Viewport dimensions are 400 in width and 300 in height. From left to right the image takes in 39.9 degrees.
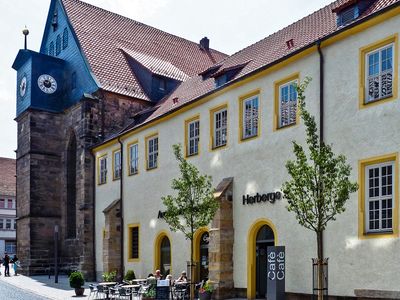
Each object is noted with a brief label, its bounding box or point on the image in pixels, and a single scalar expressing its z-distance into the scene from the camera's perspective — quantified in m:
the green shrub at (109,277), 24.81
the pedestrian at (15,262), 37.34
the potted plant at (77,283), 22.67
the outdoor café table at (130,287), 19.65
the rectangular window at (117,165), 29.88
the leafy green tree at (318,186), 12.66
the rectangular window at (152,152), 26.52
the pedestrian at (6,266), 36.62
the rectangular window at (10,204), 74.25
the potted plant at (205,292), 18.62
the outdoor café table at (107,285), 20.66
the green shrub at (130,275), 26.19
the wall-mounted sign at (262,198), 18.25
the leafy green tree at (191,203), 18.73
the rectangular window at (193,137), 23.41
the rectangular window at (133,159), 28.12
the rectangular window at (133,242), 27.73
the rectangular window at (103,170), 31.75
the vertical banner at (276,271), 15.79
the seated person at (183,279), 20.12
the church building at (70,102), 34.47
